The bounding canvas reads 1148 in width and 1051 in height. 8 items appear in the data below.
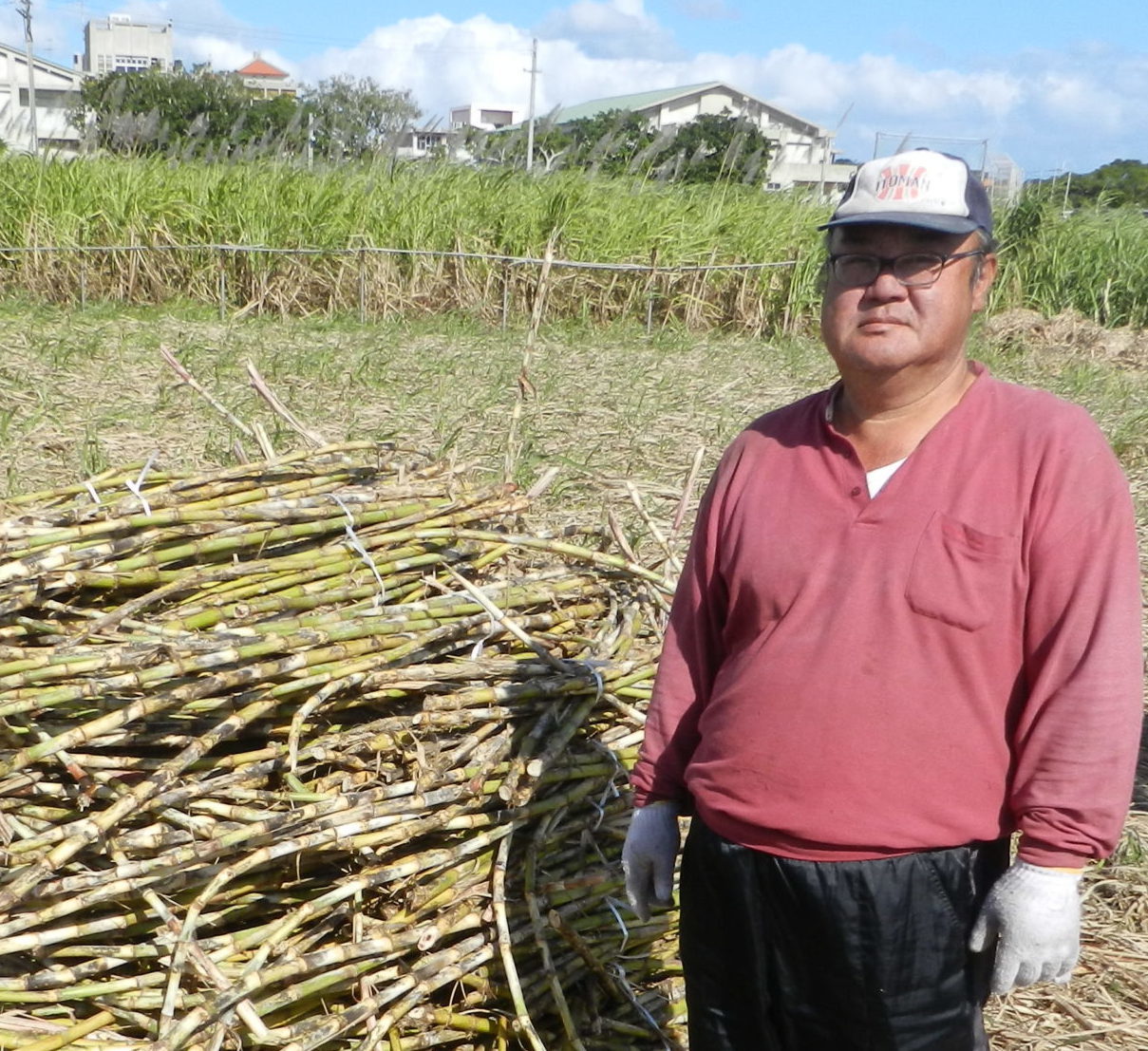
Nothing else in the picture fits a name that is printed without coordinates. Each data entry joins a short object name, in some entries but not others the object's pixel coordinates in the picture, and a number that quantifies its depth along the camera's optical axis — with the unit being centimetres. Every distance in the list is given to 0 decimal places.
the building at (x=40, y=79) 4943
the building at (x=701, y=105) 4762
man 148
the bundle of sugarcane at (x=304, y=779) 192
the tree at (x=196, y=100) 3241
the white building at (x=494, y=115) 7401
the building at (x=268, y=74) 7659
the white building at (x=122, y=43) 7425
